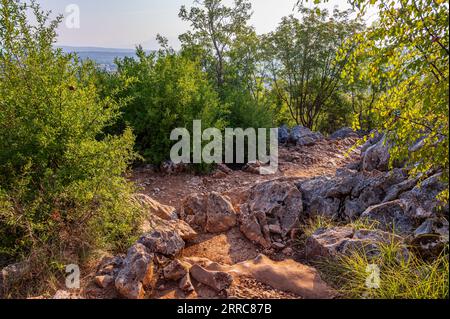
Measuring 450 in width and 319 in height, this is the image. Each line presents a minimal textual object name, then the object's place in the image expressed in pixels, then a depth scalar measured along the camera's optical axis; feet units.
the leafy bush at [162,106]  26.99
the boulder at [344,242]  12.71
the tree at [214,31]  39.60
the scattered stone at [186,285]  11.48
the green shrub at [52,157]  13.44
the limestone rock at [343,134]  43.96
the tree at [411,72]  9.59
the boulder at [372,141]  31.09
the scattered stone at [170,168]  26.97
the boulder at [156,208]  18.08
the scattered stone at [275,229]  16.78
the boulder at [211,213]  18.06
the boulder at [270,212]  16.85
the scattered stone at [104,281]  11.70
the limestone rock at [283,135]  39.91
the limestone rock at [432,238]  11.67
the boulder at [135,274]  11.06
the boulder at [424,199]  13.64
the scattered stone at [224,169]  28.60
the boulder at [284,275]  11.35
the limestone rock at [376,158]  22.65
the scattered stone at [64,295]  10.56
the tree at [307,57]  45.14
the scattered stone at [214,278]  11.47
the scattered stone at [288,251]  15.40
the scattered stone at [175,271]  12.04
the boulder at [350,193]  17.30
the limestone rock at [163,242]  13.03
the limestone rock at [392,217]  14.28
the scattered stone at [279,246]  15.92
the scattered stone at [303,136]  38.29
